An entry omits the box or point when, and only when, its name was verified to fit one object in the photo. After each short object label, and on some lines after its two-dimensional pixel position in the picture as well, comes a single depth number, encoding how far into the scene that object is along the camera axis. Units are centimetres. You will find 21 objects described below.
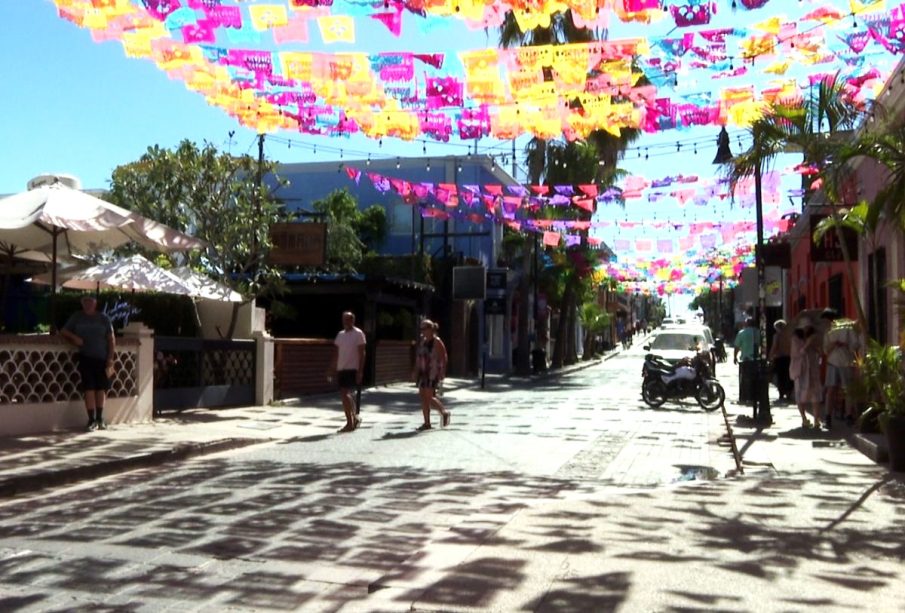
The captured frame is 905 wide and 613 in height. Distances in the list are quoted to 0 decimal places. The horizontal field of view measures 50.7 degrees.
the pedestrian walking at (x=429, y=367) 1551
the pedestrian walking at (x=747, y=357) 1849
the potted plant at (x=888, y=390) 1026
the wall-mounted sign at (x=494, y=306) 3353
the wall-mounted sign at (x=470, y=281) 2975
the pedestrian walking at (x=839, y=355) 1459
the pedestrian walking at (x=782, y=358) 1950
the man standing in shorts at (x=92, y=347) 1321
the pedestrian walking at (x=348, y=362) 1530
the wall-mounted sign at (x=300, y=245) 2198
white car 2402
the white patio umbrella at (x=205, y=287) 1806
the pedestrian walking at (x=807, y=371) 1525
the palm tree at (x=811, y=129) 1230
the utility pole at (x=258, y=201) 2350
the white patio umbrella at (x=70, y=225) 1295
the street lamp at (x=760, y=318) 1630
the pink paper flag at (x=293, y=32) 1181
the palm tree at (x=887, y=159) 1080
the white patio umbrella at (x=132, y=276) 1719
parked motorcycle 2023
